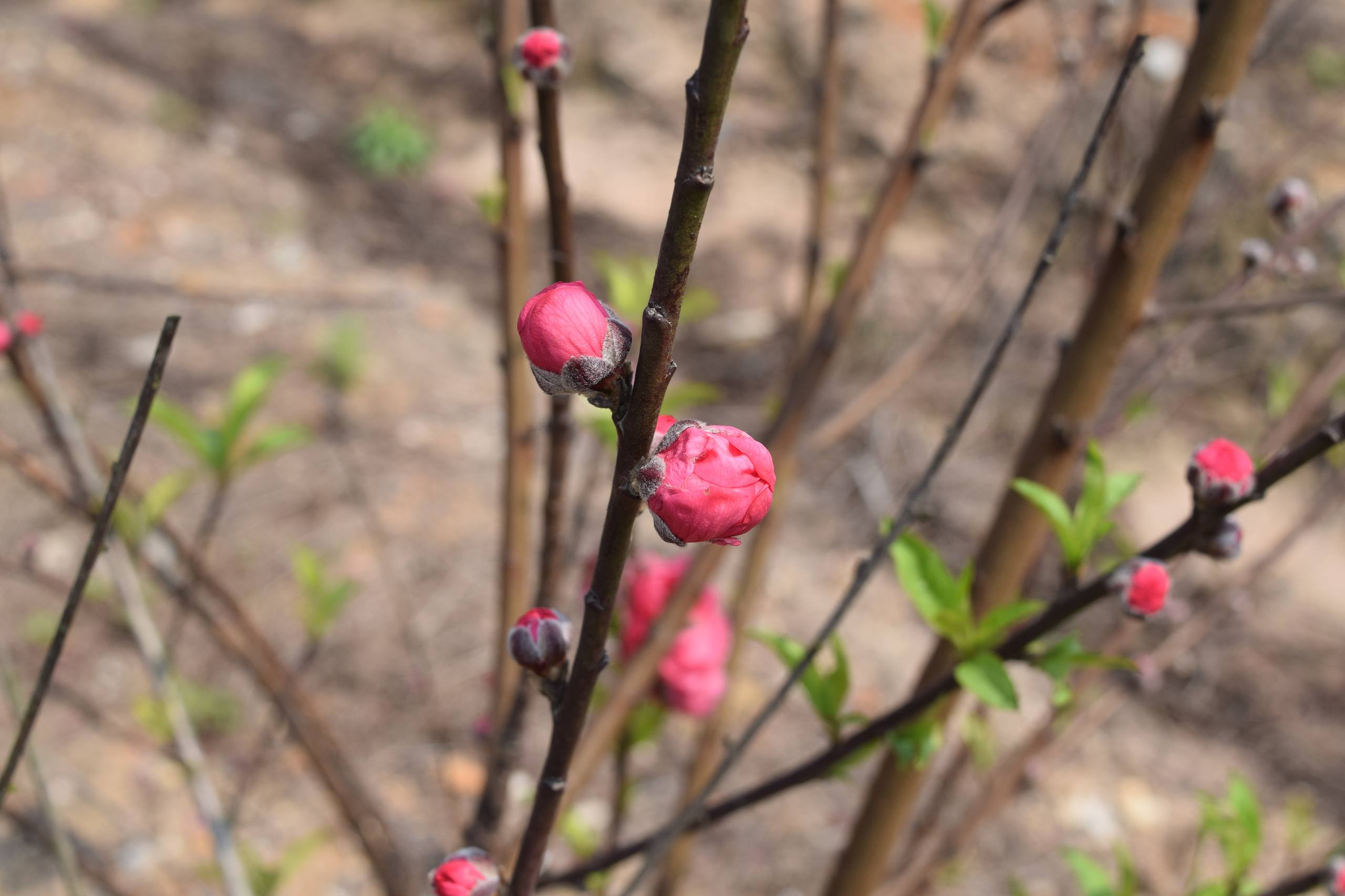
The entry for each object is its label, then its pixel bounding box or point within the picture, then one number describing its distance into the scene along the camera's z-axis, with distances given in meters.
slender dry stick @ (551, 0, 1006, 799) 0.51
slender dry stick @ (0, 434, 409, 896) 0.54
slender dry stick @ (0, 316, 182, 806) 0.37
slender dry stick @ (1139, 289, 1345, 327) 0.45
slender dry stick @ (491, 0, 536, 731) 0.50
